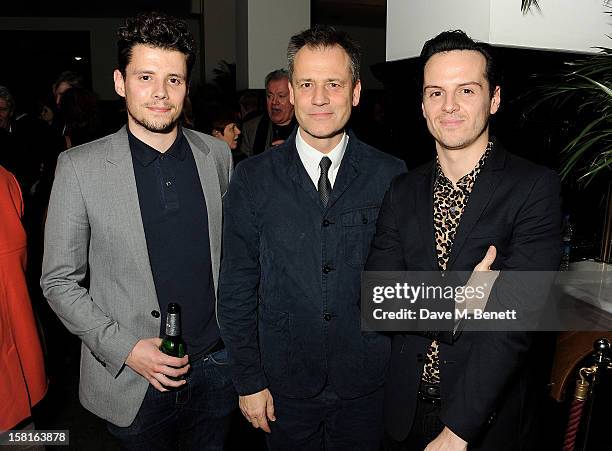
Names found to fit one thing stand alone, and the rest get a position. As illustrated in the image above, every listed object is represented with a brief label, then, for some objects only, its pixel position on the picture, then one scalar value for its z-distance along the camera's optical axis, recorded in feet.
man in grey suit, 5.64
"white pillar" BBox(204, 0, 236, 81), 36.58
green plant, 7.14
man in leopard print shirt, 4.91
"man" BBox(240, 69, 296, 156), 14.11
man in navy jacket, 5.98
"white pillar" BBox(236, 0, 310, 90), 21.38
